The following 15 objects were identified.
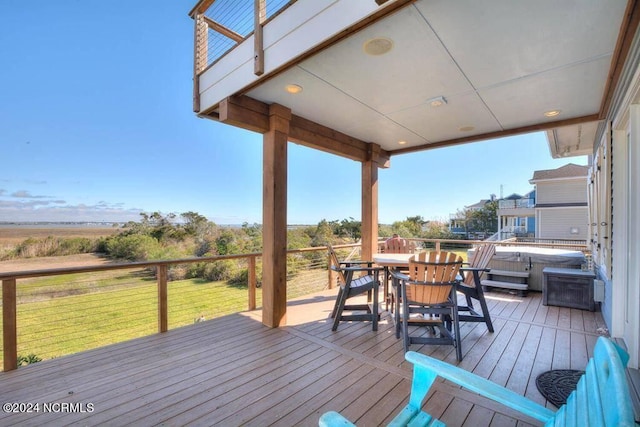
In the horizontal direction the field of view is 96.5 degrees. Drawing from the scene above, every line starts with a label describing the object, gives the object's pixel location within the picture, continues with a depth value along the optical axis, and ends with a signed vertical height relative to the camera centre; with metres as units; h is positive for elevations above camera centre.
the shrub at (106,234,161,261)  9.04 -0.96
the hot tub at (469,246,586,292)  4.68 -0.73
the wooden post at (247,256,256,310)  4.13 -0.94
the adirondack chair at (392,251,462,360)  2.75 -0.73
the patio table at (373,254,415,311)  3.54 -0.56
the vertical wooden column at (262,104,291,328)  3.43 +0.00
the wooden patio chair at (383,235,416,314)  4.87 -0.49
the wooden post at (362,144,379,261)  5.14 +0.12
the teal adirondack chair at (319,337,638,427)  0.59 -0.53
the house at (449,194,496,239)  21.52 -0.47
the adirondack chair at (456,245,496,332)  3.19 -0.79
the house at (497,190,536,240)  15.99 -0.05
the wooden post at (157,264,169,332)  3.33 -0.95
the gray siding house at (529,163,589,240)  11.62 +0.63
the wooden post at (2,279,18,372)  2.44 -0.91
